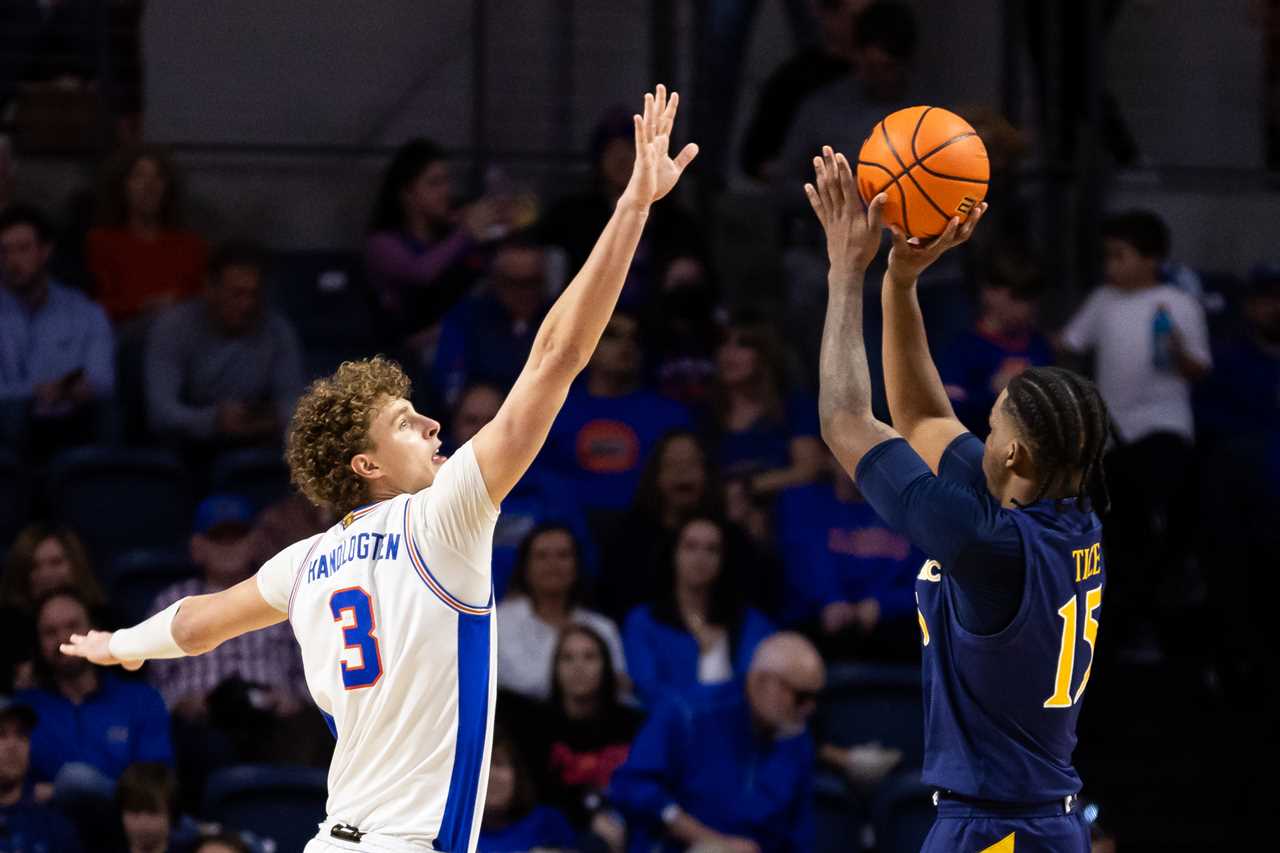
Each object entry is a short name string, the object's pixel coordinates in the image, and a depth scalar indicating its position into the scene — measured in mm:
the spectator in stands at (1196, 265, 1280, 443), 18453
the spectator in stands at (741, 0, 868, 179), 19281
